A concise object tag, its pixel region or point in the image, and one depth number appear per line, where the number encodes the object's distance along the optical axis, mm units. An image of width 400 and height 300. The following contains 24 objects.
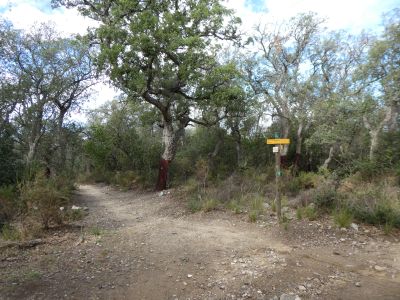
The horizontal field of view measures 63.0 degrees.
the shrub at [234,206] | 9016
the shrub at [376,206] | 7211
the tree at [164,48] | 11766
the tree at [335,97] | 11430
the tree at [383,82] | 10680
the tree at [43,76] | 16391
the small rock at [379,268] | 5395
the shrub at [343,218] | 7327
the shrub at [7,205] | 8539
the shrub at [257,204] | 8802
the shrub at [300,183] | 11410
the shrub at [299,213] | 7951
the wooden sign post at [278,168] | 7590
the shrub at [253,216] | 8180
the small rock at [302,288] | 4727
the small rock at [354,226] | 7250
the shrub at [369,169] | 10188
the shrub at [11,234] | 6457
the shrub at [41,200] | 7223
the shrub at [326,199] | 8227
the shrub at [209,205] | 9473
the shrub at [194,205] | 9734
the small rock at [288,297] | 4434
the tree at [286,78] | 19281
